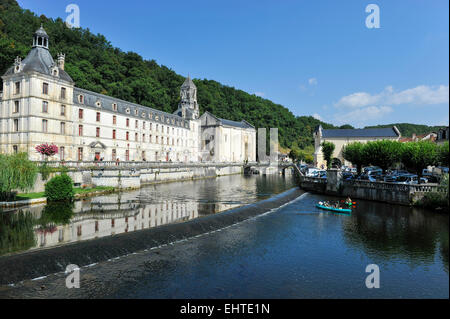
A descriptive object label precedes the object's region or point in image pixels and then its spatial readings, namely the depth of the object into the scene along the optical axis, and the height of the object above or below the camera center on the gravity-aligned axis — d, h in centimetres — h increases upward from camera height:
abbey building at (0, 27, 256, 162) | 4238 +802
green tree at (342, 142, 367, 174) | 4597 +142
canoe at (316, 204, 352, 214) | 3122 -513
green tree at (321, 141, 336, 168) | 7575 +326
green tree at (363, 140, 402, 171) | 4088 +134
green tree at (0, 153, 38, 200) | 2781 -85
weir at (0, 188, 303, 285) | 1413 -495
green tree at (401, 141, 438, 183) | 3406 +81
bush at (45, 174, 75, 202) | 3095 -259
